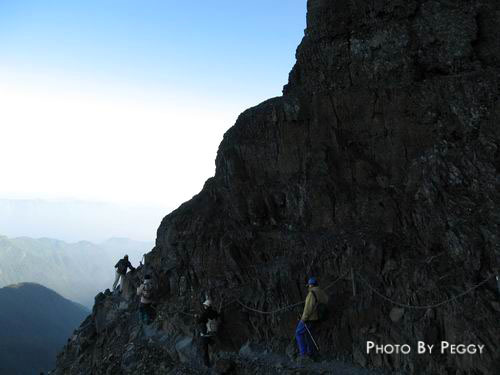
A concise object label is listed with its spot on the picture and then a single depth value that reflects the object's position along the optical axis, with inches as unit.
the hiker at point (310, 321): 558.3
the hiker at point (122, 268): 1206.9
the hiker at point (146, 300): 886.4
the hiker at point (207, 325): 670.5
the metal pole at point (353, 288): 592.6
